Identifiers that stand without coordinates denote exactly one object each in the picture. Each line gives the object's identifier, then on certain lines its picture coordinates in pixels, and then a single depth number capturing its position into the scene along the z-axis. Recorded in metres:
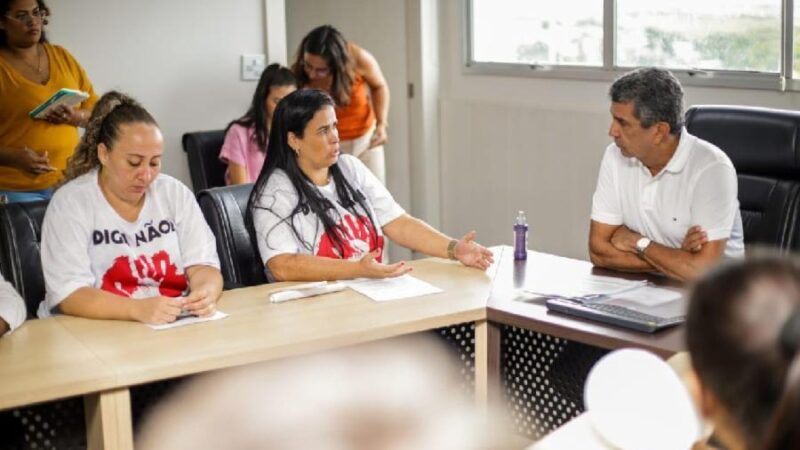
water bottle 3.07
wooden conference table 2.21
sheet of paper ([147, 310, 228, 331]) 2.51
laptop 2.43
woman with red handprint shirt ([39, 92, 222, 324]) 2.61
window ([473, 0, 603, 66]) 4.74
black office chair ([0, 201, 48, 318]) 2.79
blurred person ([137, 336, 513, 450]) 2.53
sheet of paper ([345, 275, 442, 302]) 2.78
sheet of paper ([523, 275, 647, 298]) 2.72
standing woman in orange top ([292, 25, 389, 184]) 4.67
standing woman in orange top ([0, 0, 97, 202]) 3.63
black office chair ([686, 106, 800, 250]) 2.91
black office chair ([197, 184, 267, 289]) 3.12
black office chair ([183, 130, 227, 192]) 4.38
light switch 4.68
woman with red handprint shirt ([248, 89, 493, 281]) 2.98
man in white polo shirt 2.83
